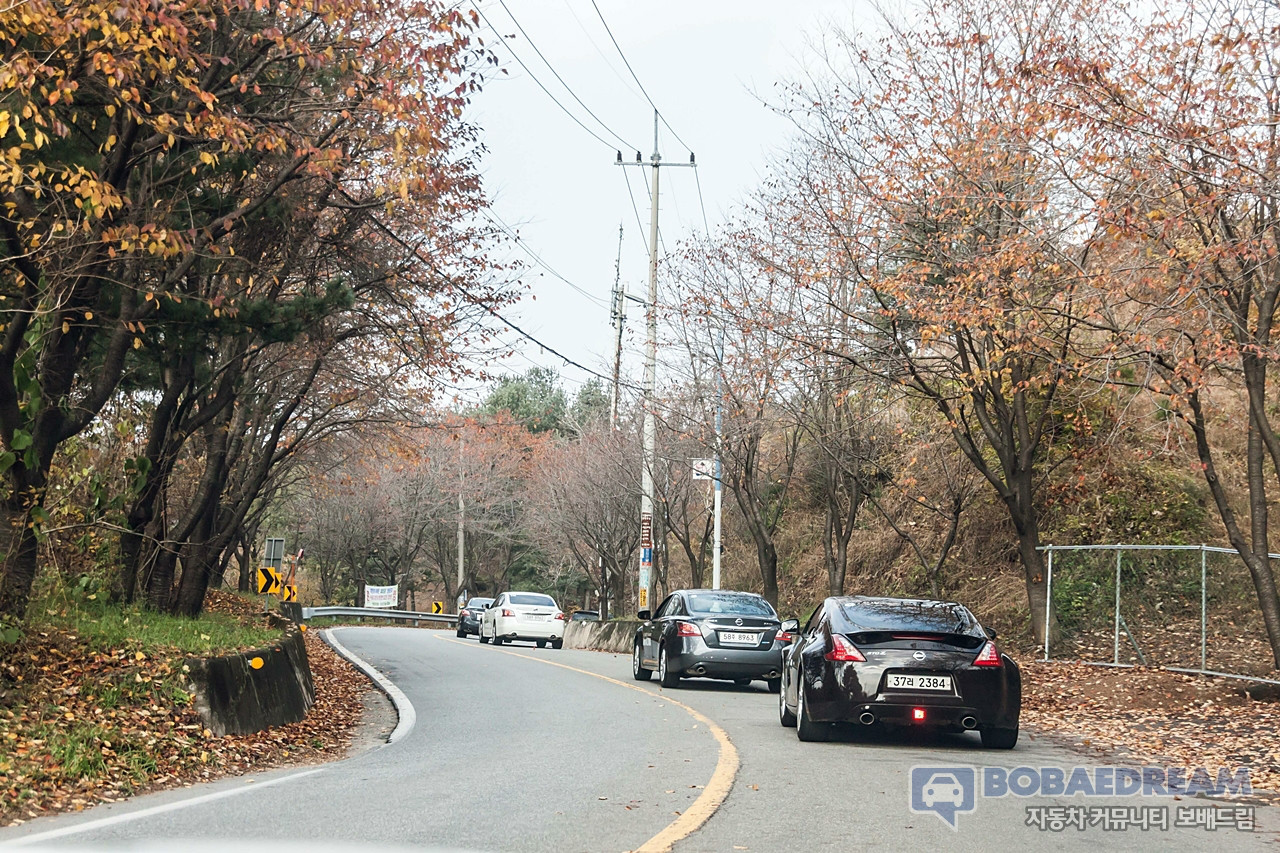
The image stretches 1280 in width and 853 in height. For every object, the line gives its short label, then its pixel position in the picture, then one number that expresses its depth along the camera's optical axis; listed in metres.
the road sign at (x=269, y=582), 25.73
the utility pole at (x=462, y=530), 66.00
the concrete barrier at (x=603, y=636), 33.12
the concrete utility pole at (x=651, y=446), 31.69
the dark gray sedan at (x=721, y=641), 18.47
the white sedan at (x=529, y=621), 35.53
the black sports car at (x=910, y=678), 11.37
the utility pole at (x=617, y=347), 43.03
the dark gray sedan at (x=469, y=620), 42.66
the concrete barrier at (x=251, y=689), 11.06
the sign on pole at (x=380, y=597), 59.44
